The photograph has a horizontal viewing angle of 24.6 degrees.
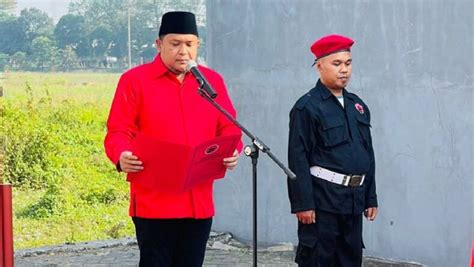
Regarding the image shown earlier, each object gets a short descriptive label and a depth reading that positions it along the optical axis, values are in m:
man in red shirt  5.34
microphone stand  5.10
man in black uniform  6.05
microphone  5.08
